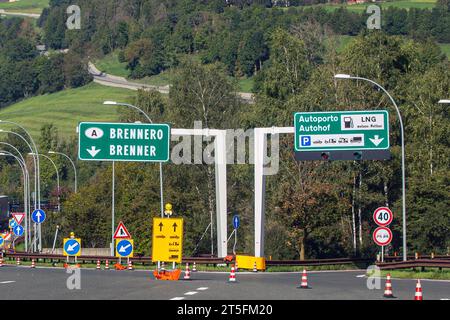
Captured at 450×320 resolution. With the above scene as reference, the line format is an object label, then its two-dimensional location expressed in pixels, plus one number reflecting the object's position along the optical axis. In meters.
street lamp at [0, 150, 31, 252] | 74.50
